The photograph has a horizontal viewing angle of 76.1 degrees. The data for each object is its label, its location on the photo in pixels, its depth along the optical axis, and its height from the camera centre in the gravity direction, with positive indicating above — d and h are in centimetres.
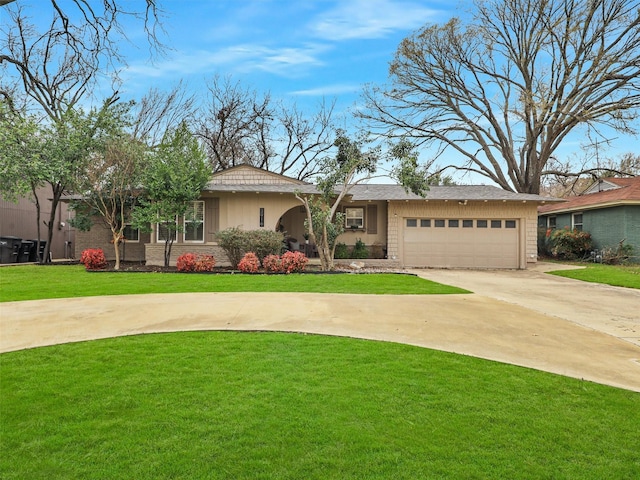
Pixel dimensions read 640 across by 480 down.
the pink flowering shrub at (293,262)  1276 -56
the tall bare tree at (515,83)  2166 +963
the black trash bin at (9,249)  1553 -17
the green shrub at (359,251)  1670 -30
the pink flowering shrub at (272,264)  1270 -63
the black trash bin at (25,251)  1625 -25
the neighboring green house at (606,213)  1731 +145
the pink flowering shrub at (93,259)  1334 -48
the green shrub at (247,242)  1341 +7
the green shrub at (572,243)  1897 +1
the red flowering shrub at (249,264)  1273 -62
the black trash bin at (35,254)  1662 -38
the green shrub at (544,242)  2116 +7
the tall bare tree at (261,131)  2891 +819
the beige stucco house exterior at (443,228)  1641 +63
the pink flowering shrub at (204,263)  1303 -62
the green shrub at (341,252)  1647 -33
